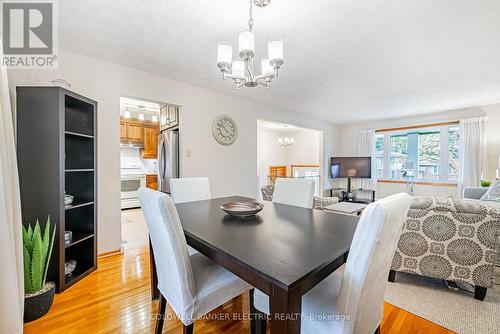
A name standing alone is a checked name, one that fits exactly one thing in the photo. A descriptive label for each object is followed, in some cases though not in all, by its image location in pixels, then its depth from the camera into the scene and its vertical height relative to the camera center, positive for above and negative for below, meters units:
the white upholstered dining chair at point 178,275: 0.99 -0.61
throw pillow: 2.80 -0.40
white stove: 4.89 -0.45
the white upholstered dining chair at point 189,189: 2.17 -0.28
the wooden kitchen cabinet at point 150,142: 5.26 +0.57
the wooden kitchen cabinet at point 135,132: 5.00 +0.80
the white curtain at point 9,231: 1.15 -0.39
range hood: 5.11 +0.50
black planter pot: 1.47 -1.02
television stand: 5.61 -0.88
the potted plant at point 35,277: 1.48 -0.84
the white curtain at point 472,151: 4.14 +0.28
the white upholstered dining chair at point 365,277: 0.75 -0.45
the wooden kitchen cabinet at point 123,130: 4.88 +0.81
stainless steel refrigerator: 3.29 +0.10
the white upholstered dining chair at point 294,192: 1.99 -0.28
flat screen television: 5.69 -0.09
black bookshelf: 1.76 +0.04
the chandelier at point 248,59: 1.38 +0.76
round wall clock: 3.45 +0.60
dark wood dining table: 0.73 -0.39
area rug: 1.46 -1.13
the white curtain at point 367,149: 5.75 +0.43
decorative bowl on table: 1.48 -0.34
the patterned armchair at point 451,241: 1.65 -0.65
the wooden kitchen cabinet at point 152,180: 5.24 -0.42
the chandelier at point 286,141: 7.20 +0.83
